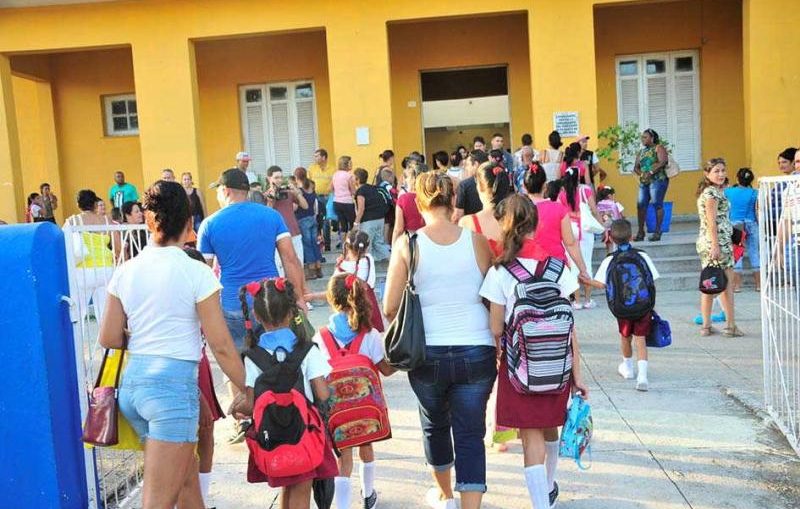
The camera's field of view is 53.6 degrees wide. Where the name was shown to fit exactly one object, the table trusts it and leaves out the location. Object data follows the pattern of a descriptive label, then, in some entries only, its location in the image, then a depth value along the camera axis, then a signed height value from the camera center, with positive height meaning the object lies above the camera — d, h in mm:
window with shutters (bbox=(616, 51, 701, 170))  15727 +1115
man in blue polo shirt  5363 -426
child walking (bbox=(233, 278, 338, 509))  3717 -848
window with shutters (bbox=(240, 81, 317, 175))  16516 +1122
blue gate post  3863 -899
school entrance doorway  17953 +1696
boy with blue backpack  6395 -1052
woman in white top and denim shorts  3457 -671
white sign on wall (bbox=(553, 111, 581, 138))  13633 +635
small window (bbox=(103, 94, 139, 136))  17188 +1625
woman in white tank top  3977 -845
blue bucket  13102 -1055
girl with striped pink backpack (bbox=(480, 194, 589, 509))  3861 -836
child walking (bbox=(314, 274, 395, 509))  4328 -860
